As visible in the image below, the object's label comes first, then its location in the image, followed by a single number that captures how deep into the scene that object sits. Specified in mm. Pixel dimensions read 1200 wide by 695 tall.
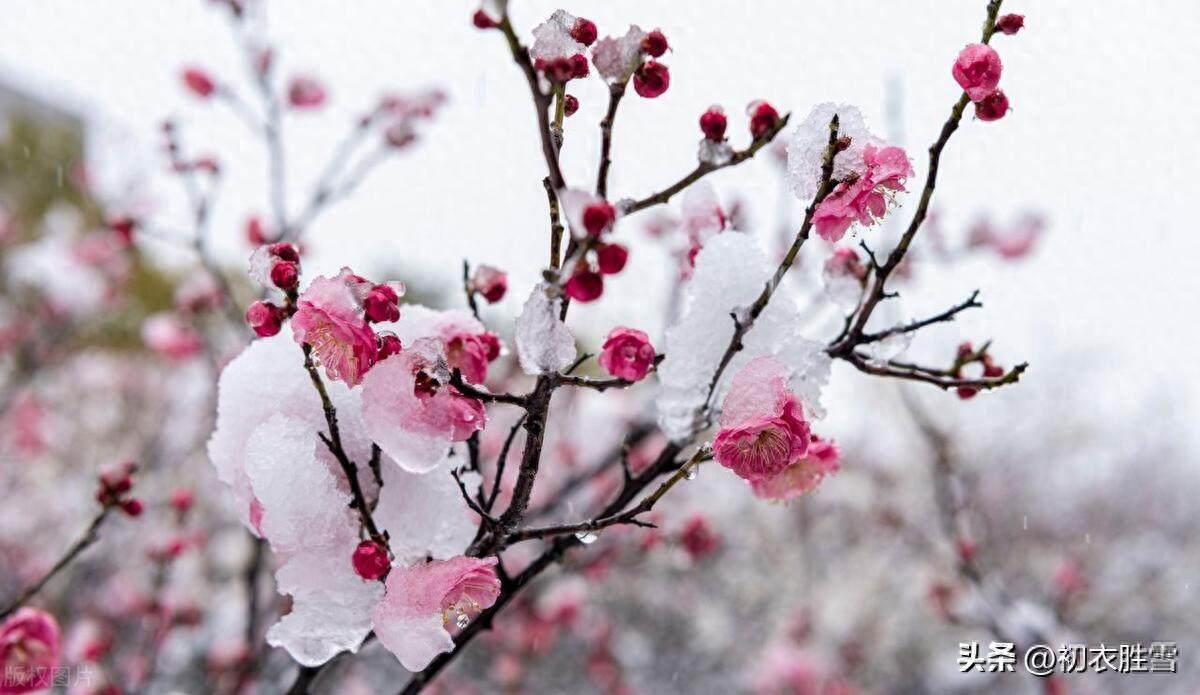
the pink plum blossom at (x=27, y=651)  863
